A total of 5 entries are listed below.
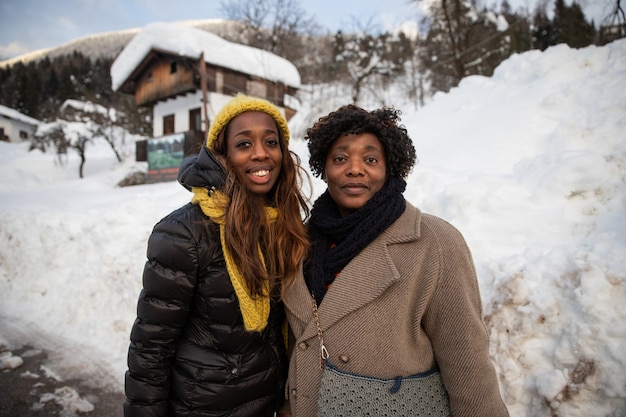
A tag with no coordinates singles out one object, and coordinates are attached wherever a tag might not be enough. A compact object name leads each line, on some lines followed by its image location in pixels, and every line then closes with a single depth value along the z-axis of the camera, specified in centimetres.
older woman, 139
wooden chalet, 1609
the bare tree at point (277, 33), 2253
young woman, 164
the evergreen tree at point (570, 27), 2119
